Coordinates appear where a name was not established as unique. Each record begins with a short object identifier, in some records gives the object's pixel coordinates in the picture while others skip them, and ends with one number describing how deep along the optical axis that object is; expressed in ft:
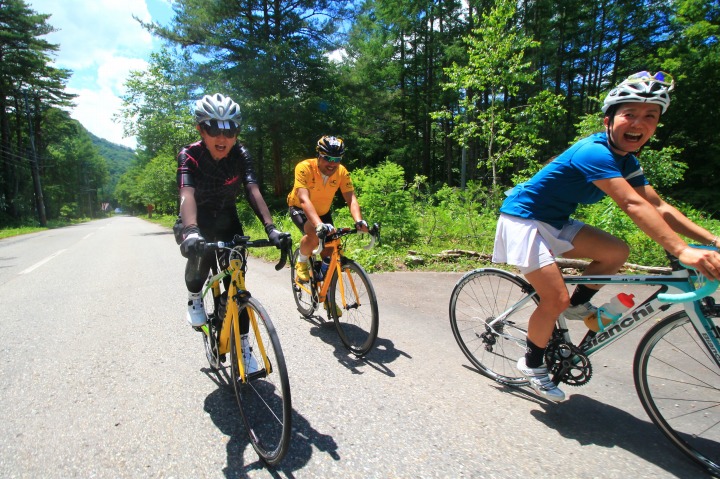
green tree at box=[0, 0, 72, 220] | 90.58
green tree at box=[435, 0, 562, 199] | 32.17
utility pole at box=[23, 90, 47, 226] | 102.83
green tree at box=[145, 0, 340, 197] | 56.70
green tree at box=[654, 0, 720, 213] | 57.11
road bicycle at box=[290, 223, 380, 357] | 11.30
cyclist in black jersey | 8.39
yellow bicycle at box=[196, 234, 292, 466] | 6.73
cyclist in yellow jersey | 12.59
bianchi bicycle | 6.63
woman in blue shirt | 6.81
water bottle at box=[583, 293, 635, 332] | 7.66
